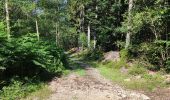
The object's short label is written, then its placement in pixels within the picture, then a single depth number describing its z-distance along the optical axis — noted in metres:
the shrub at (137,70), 10.76
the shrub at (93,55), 18.21
